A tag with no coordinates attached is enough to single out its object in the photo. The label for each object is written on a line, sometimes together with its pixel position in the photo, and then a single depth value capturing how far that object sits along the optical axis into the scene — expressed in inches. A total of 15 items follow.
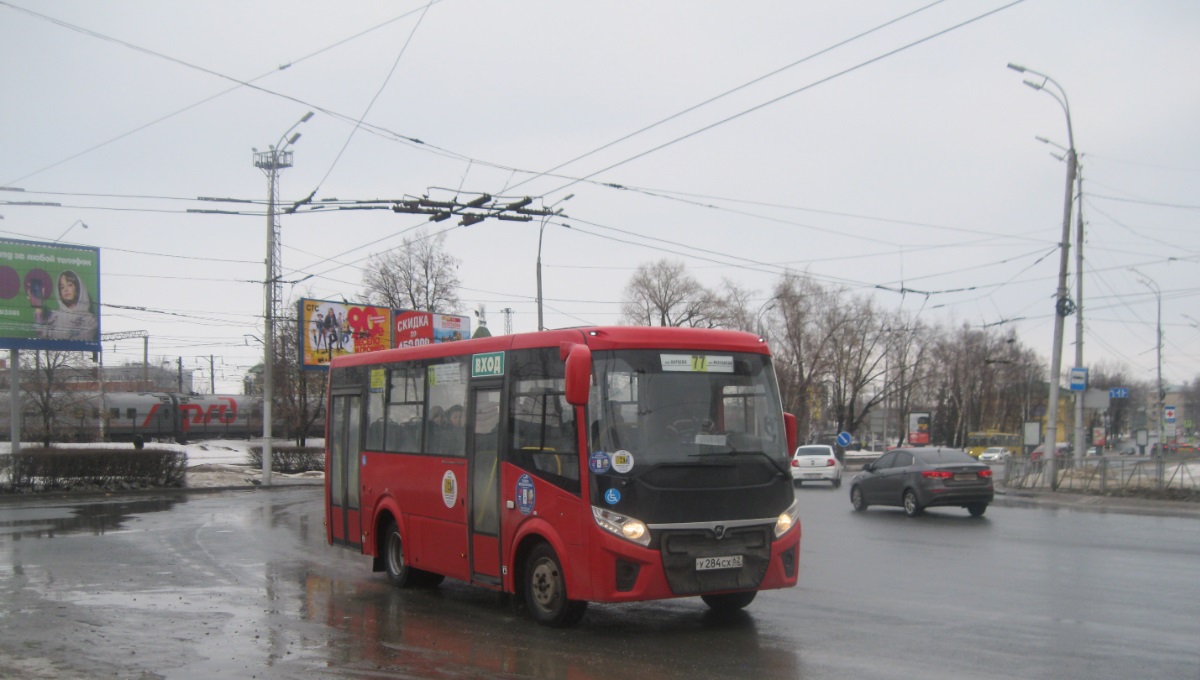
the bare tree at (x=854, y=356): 2696.9
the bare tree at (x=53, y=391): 2097.7
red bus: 349.4
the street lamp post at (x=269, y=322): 1357.0
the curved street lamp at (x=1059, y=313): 1151.0
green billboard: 1317.7
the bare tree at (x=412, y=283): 2322.8
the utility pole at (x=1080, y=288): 1213.7
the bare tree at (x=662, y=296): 2664.9
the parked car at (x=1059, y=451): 1305.1
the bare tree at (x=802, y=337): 2618.1
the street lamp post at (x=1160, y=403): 2203.5
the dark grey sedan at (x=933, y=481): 852.6
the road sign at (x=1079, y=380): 1162.0
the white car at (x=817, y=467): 1497.3
